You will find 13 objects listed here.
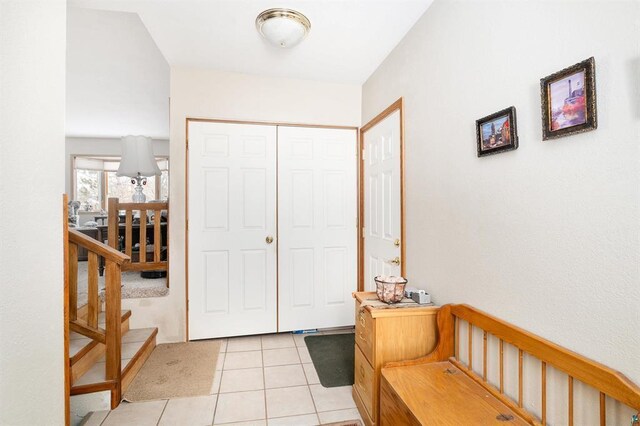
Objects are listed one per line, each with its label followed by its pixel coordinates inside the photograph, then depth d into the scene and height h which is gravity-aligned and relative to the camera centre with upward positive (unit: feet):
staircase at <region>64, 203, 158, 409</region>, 6.15 -2.23
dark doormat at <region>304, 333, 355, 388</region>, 7.47 -3.84
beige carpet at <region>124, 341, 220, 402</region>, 6.89 -3.80
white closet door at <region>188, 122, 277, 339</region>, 9.48 -0.38
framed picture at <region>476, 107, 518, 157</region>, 4.29 +1.19
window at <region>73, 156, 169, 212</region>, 21.36 +2.41
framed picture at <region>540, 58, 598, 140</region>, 3.26 +1.26
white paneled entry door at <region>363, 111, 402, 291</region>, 7.86 +0.43
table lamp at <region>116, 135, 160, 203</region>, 11.50 +2.11
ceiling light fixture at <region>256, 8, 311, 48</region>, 6.53 +4.10
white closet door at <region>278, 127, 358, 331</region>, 10.11 -0.35
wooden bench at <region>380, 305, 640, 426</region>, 3.22 -2.28
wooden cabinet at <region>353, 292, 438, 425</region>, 5.51 -2.21
